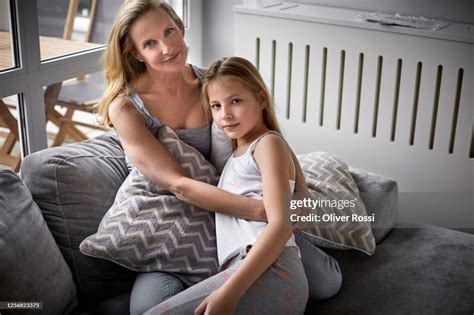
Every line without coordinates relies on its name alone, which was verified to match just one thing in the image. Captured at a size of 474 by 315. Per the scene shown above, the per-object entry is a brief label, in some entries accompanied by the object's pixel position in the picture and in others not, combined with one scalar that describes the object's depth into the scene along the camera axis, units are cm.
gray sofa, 150
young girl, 141
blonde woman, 159
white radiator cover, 227
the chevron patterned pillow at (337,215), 185
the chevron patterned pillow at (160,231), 161
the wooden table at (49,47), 199
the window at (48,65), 200
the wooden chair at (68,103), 225
